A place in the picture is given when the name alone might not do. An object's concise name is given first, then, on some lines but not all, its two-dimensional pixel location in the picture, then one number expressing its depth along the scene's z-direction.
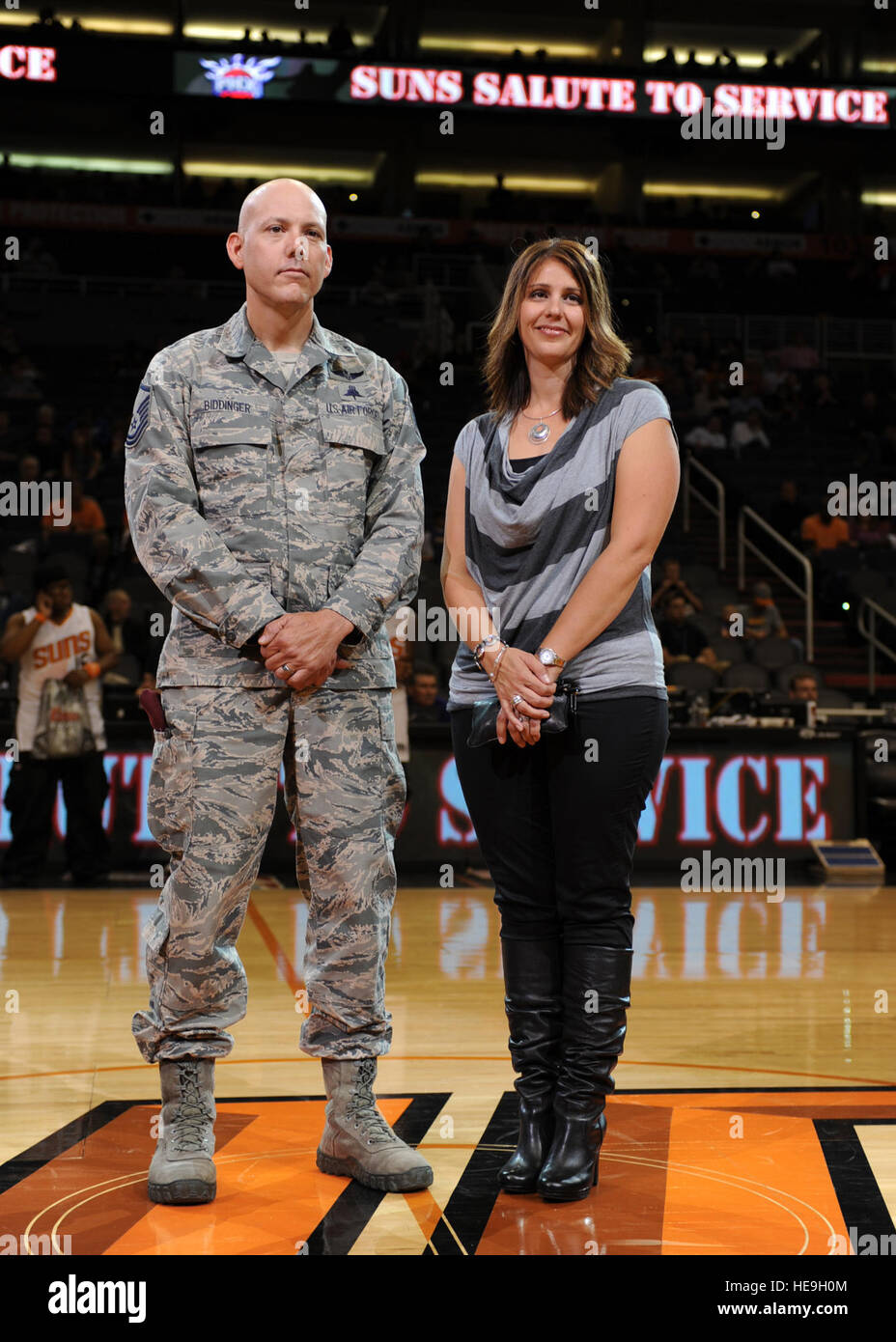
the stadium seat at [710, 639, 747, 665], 11.30
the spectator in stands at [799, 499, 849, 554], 14.54
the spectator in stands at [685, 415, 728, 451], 16.72
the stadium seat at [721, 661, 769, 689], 10.65
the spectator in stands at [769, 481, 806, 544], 14.79
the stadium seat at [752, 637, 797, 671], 11.37
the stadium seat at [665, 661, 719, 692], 10.20
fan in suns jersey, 8.09
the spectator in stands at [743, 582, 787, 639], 11.98
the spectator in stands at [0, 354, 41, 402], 16.38
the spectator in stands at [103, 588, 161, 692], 9.71
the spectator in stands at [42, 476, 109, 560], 12.46
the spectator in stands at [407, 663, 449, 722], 9.08
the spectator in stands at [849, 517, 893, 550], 14.73
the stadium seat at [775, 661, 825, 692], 10.44
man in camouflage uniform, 2.81
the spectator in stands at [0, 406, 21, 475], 15.10
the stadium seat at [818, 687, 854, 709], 10.60
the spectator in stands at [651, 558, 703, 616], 11.35
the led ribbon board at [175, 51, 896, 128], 21.56
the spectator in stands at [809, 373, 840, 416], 18.20
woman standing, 2.76
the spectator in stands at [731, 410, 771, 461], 16.73
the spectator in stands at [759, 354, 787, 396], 18.46
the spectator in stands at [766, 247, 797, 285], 21.75
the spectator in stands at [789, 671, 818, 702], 9.90
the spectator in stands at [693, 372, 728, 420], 17.31
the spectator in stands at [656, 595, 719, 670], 10.87
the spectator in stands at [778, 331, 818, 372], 19.25
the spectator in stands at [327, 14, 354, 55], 22.30
